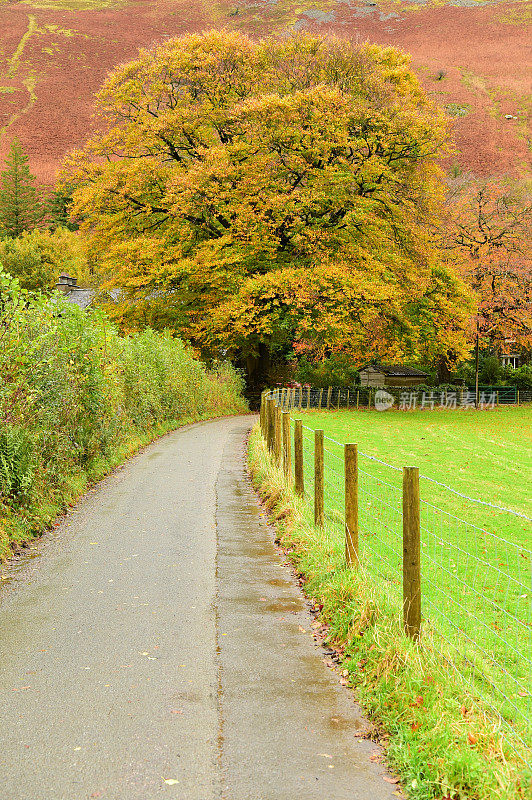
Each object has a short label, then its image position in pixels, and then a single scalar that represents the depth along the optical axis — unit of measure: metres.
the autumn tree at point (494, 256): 43.59
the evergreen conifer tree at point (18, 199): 76.44
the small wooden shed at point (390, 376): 44.97
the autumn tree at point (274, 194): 32.97
